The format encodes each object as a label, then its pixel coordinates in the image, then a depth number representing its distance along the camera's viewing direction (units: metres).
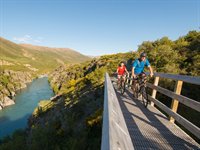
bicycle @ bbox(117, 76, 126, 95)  7.68
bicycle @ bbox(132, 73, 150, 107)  5.44
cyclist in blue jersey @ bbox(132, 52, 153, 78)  5.92
